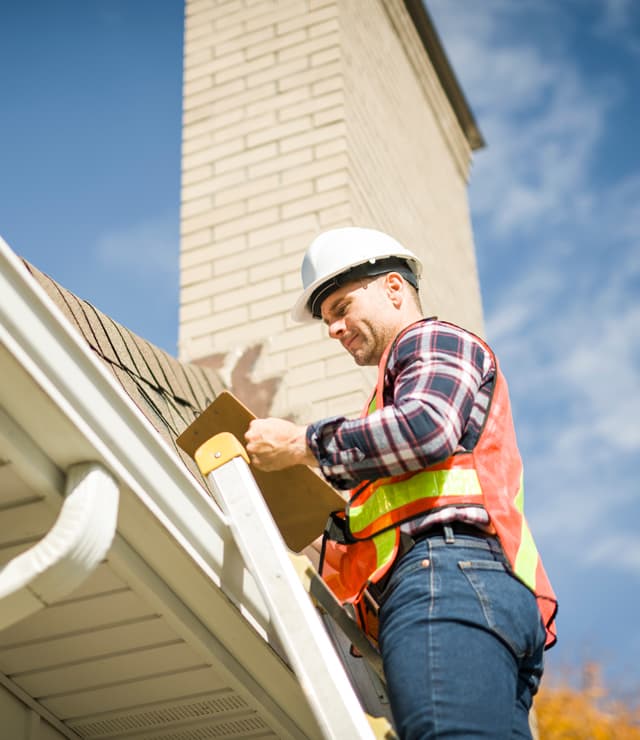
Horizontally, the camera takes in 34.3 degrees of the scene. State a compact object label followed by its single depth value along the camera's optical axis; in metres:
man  2.39
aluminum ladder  2.42
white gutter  2.25
